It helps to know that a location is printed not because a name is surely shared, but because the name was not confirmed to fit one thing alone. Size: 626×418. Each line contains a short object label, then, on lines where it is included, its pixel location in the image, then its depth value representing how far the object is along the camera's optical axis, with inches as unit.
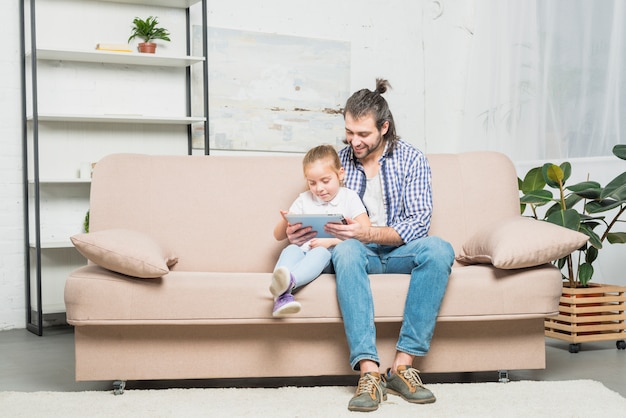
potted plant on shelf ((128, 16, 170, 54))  169.5
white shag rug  88.2
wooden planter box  136.3
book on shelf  162.7
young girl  97.6
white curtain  157.9
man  93.3
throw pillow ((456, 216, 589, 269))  98.4
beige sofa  96.3
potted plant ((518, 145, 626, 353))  132.3
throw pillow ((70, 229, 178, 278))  94.6
